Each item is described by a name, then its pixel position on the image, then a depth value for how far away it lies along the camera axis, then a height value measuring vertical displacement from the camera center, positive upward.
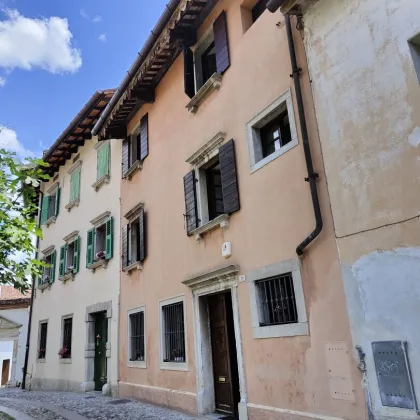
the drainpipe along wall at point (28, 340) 16.66 +0.81
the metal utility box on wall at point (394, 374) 4.47 -0.41
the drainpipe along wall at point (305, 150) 5.70 +2.64
